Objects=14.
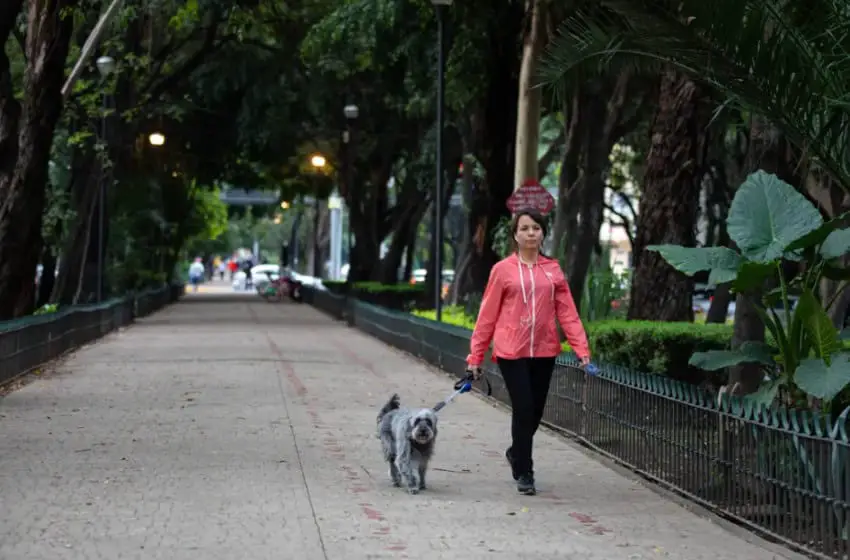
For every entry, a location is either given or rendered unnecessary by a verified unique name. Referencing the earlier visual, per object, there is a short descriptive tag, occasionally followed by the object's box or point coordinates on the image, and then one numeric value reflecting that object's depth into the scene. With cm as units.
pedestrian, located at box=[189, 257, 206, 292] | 9856
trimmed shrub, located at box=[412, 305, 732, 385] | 1575
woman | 1077
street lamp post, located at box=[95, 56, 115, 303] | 3610
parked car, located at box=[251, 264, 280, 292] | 7356
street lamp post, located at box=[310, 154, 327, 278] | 5028
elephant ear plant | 1022
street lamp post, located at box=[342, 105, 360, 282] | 4184
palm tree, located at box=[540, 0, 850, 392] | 1084
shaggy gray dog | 1046
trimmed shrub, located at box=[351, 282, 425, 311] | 4544
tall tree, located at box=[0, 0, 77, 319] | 2355
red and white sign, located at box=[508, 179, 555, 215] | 2119
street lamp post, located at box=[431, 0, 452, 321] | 2666
